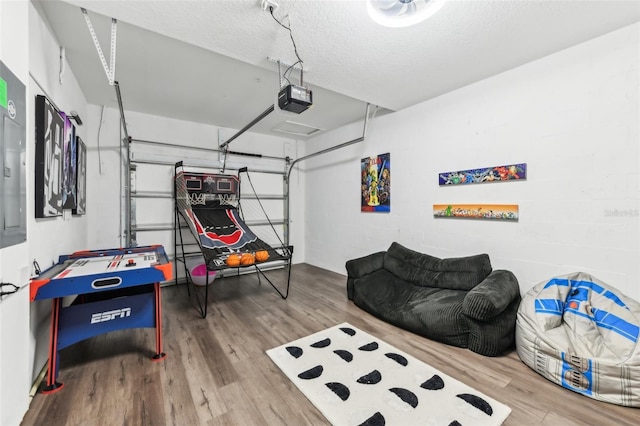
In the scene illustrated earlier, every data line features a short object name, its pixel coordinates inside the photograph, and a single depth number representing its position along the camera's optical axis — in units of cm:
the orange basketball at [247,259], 311
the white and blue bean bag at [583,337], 165
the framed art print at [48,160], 177
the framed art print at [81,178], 278
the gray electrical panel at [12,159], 126
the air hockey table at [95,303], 173
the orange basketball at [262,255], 325
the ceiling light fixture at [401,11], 174
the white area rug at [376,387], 156
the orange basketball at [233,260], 303
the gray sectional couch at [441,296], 220
